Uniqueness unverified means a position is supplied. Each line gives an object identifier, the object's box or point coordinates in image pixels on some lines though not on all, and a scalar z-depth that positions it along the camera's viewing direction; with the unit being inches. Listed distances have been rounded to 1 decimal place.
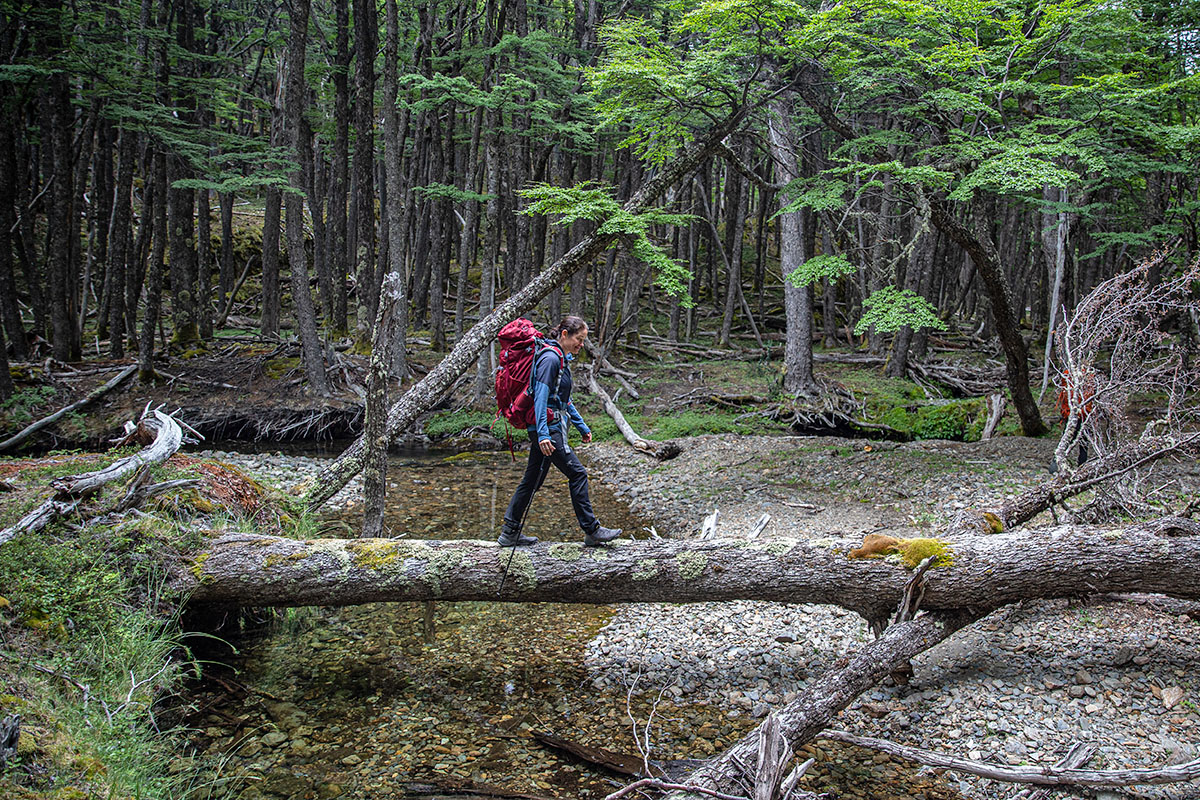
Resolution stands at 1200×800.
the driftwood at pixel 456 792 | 162.6
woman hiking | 210.7
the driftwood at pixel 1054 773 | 138.4
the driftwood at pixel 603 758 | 171.9
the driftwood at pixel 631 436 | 512.5
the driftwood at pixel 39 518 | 184.3
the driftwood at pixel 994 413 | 454.0
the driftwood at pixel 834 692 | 144.3
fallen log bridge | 197.9
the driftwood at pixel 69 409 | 469.7
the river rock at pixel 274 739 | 181.5
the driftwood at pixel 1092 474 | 234.1
